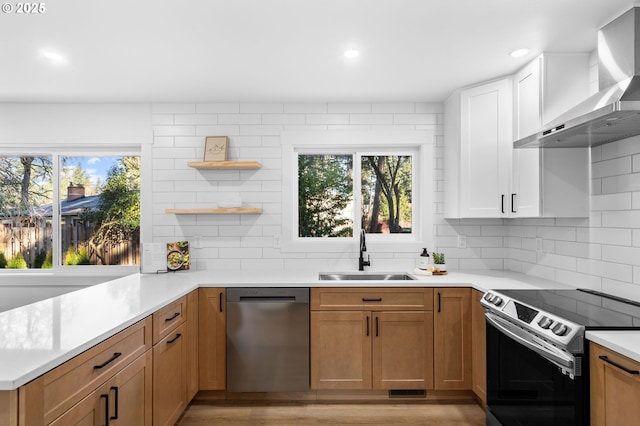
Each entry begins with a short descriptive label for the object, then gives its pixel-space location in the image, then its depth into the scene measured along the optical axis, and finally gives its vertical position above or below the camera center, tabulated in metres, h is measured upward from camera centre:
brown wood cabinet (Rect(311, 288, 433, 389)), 2.76 -0.88
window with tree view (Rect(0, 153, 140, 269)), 3.48 +0.07
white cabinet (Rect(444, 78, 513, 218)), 2.79 +0.51
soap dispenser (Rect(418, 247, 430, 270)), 3.13 -0.35
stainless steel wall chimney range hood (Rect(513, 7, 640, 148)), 1.69 +0.54
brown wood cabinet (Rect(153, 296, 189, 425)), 2.06 -0.84
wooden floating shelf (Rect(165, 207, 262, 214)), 3.19 +0.05
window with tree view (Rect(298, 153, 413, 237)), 3.52 +0.22
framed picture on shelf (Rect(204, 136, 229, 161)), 3.29 +0.59
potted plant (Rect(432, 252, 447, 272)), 3.11 -0.37
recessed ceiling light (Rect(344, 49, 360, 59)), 2.38 +1.02
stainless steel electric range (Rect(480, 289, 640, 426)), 1.57 -0.61
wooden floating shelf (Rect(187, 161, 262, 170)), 3.22 +0.44
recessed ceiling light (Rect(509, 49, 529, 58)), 2.38 +1.03
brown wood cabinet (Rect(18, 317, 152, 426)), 1.18 -0.62
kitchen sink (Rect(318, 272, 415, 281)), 3.24 -0.50
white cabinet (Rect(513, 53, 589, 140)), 2.42 +0.85
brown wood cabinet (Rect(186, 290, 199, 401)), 2.59 -0.87
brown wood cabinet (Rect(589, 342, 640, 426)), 1.34 -0.63
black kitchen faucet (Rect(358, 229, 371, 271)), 3.26 -0.33
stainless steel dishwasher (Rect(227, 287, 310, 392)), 2.76 -0.91
